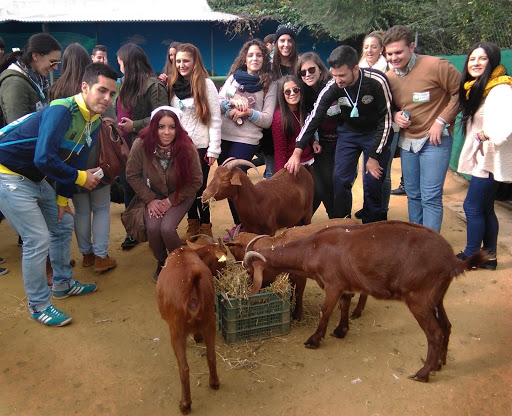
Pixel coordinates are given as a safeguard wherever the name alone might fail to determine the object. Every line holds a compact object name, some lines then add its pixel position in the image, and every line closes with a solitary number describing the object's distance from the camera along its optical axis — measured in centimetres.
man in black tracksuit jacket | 504
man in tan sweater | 497
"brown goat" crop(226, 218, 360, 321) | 414
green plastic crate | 395
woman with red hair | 491
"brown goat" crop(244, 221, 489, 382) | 340
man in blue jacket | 392
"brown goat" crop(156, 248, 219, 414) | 319
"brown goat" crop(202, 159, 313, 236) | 496
